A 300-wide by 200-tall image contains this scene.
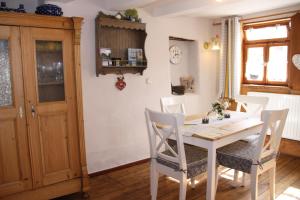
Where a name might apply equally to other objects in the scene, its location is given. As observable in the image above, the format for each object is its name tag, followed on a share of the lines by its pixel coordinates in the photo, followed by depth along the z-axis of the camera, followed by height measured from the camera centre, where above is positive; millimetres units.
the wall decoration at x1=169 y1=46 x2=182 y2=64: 4277 +329
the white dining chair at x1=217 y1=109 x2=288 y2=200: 2178 -771
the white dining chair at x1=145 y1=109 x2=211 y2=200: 2115 -781
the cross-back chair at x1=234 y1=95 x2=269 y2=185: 2926 -391
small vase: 2802 -485
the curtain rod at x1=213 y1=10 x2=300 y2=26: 3645 +869
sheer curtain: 4164 +269
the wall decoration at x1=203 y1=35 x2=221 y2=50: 4421 +513
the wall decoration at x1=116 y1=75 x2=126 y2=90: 3338 -118
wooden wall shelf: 3096 +443
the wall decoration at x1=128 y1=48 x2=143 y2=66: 3414 +243
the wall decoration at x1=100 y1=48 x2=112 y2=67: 3139 +229
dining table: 2150 -536
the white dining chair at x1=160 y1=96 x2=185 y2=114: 3061 -372
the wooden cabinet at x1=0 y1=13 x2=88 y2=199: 2246 -311
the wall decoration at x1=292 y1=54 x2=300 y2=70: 3639 +169
